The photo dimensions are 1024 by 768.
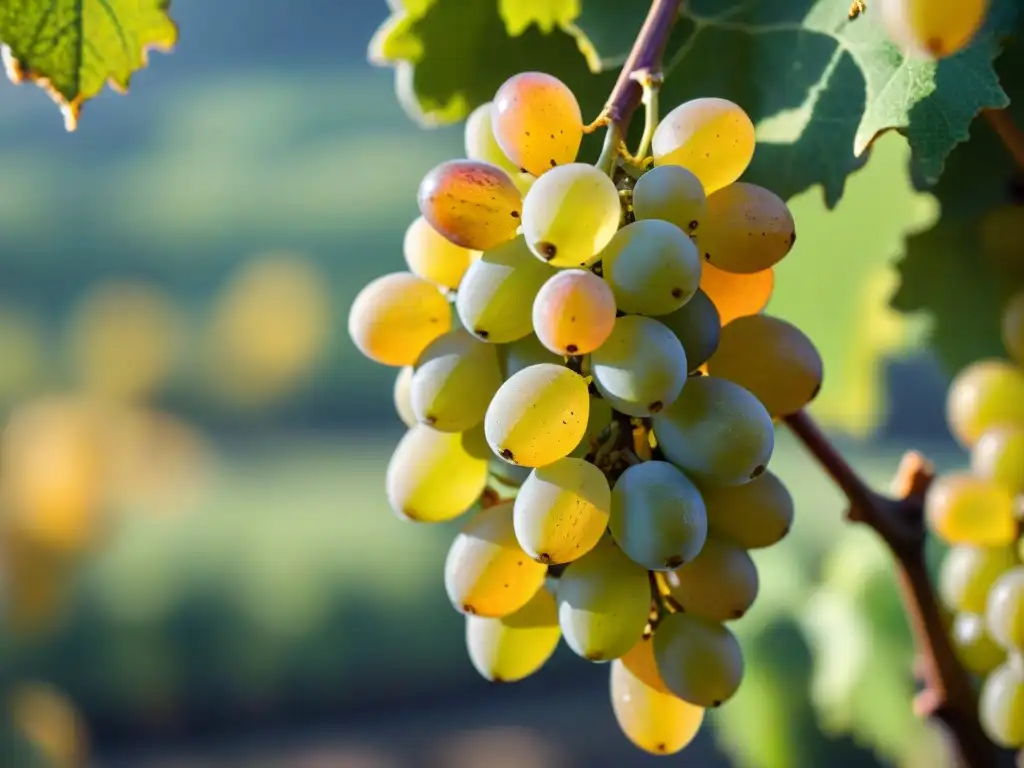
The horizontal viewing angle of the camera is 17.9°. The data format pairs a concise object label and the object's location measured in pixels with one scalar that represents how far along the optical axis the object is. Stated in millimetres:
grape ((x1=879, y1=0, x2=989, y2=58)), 565
